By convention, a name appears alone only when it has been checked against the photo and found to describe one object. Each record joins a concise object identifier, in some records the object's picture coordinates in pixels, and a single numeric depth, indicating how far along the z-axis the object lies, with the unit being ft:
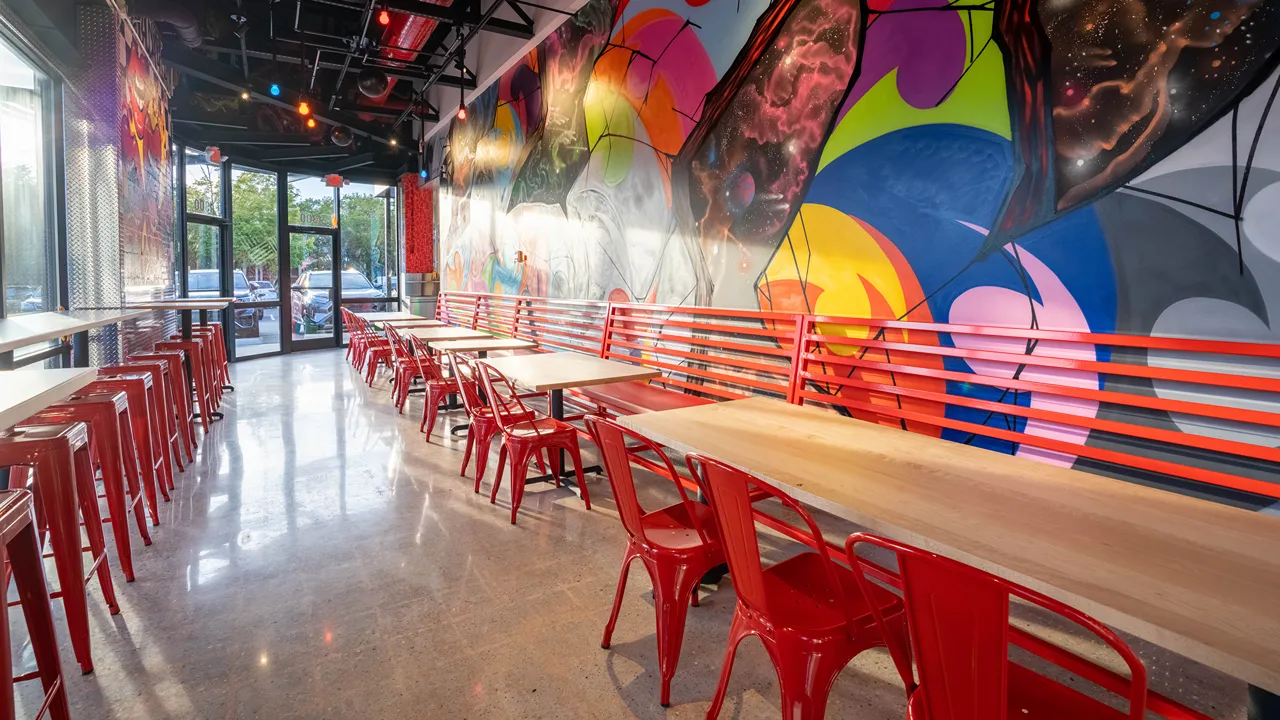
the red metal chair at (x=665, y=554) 6.69
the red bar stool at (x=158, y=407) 12.44
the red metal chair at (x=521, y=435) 12.22
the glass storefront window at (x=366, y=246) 40.68
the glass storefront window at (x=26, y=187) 14.08
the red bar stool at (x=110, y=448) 9.07
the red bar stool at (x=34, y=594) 5.52
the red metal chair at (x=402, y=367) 21.67
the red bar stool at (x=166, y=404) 13.18
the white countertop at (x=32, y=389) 5.55
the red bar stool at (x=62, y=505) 6.92
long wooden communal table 3.63
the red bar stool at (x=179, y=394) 14.87
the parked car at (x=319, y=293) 39.09
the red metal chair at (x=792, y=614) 5.28
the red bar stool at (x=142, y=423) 11.31
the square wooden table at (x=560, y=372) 12.19
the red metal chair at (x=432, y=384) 18.29
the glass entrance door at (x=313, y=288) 38.47
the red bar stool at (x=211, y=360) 20.38
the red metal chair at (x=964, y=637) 3.43
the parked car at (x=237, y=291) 32.89
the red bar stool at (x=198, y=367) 17.75
